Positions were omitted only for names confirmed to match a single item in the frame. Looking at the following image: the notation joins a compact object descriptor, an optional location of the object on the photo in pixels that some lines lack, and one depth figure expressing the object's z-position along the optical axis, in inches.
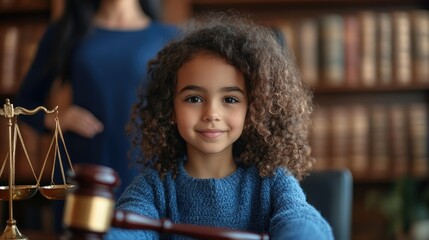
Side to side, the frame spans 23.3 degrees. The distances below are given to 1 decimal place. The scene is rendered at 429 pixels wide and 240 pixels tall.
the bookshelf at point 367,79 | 129.8
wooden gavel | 40.4
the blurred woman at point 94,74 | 91.5
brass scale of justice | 49.6
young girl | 57.5
